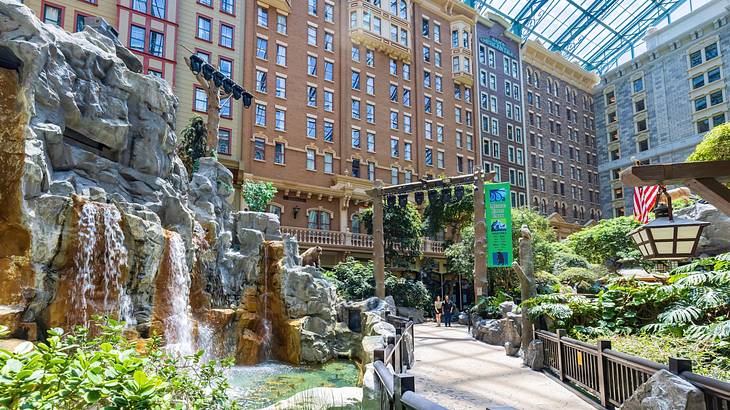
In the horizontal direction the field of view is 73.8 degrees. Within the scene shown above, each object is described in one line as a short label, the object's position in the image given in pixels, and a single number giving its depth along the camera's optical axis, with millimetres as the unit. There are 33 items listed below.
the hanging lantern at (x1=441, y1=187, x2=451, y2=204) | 25438
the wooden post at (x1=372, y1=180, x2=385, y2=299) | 24719
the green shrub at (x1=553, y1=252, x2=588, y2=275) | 32625
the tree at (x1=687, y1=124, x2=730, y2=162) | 29122
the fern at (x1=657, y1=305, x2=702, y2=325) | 8633
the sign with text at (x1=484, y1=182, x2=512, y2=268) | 22078
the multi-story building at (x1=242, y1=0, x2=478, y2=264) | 36344
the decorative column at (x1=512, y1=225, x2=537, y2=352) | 12617
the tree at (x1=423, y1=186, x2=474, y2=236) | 36688
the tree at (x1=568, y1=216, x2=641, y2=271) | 32531
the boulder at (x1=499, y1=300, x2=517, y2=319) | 18164
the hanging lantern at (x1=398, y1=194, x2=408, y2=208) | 26056
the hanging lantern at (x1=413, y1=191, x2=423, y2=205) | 24994
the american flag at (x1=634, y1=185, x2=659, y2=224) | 13179
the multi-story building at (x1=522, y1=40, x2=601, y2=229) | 58625
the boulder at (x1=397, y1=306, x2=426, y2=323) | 28092
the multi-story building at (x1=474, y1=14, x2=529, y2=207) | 53219
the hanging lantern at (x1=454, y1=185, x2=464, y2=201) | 23266
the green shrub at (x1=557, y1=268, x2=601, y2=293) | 27234
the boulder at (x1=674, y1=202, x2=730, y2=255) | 23875
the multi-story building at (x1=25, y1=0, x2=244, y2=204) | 29828
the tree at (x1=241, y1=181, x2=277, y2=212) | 31531
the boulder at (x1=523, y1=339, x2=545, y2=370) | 11375
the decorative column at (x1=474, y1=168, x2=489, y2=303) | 24250
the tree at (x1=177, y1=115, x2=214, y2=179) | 29422
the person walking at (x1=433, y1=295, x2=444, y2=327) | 26422
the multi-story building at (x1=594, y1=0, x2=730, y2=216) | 51531
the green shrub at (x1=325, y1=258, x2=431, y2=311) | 28016
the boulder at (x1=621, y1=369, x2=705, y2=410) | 5121
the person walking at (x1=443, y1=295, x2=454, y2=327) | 25653
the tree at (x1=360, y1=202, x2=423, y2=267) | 34406
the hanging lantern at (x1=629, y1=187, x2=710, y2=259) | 5492
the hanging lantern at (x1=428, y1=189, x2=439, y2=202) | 24678
